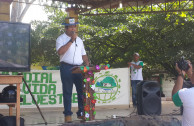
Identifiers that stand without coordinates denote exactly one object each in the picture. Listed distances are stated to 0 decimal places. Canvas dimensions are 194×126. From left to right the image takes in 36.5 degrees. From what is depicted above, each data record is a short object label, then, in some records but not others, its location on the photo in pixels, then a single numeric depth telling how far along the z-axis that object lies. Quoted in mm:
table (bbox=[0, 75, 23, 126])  4363
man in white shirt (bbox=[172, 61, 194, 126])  2691
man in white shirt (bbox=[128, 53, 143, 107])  8846
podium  4547
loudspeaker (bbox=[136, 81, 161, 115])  5668
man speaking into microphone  4859
